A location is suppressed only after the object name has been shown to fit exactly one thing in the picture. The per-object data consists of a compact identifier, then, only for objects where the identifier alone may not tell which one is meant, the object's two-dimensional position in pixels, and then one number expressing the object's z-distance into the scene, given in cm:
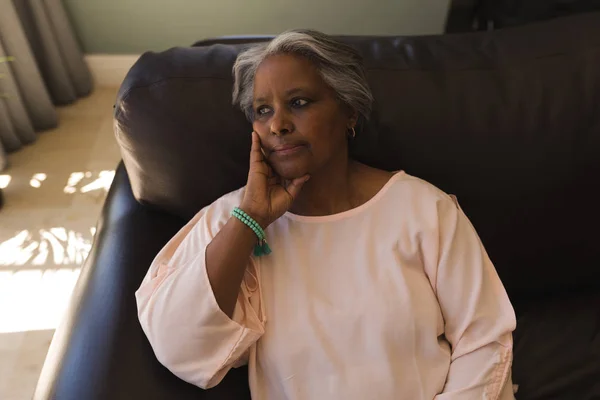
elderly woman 102
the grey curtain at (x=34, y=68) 222
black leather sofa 118
